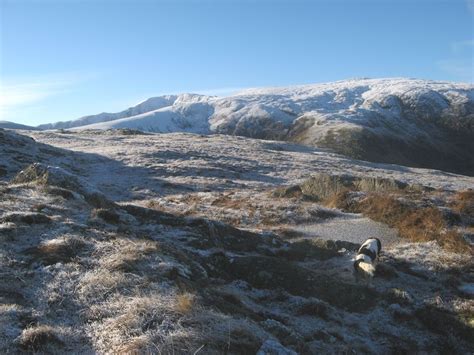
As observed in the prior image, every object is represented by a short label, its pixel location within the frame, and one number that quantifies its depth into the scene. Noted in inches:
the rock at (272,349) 274.8
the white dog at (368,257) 541.0
